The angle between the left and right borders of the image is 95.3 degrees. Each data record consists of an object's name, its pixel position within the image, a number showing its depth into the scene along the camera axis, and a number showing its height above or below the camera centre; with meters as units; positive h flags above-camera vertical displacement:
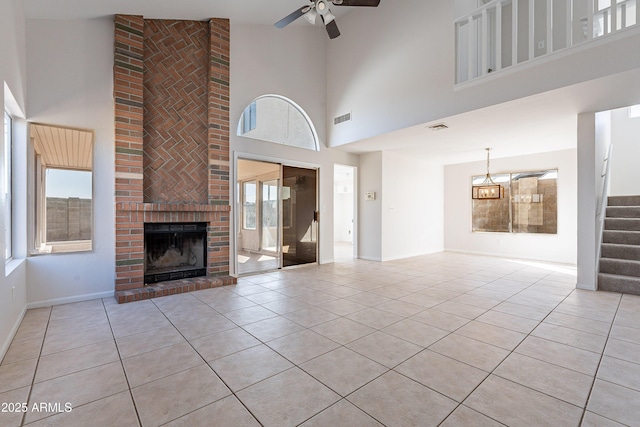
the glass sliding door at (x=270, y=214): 5.87 -0.07
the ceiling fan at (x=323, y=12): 3.49 +2.52
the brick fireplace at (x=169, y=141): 3.82 +1.01
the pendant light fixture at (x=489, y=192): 6.30 +0.43
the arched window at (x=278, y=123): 5.13 +1.67
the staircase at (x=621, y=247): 4.12 -0.55
